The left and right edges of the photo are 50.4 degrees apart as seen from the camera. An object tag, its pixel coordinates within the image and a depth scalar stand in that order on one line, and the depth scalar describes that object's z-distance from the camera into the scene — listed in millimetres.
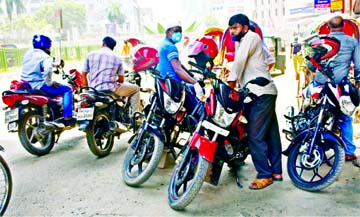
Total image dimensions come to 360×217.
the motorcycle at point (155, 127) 3473
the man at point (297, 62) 7844
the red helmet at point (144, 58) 3896
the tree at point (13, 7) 49875
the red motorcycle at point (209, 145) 2951
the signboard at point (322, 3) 7371
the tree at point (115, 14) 59125
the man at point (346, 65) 3902
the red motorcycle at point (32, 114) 4441
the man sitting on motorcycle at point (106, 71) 4605
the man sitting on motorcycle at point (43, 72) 4578
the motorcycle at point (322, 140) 3211
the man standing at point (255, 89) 3250
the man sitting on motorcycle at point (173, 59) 4023
